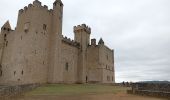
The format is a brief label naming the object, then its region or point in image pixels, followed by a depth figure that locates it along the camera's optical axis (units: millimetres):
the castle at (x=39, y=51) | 21326
